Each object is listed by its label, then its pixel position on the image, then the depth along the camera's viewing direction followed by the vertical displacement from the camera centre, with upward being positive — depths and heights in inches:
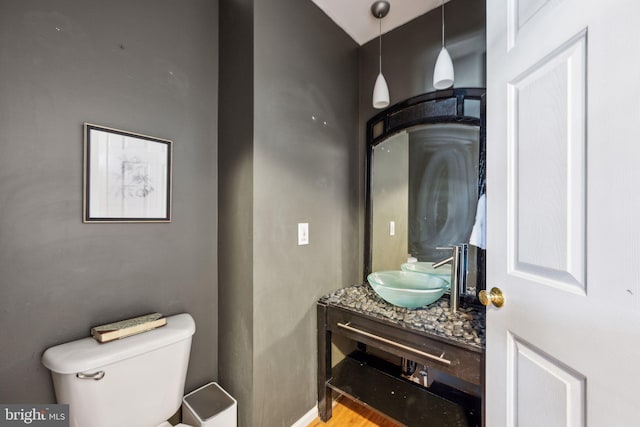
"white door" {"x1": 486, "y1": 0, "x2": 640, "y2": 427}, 18.9 +0.2
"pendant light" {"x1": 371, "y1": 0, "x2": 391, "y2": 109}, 58.6 +31.3
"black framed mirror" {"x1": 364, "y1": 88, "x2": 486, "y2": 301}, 53.3 +8.1
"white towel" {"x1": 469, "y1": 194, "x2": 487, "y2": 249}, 47.5 -2.8
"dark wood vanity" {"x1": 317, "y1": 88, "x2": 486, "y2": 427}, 46.1 -13.9
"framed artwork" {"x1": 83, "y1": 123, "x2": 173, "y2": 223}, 39.9 +6.4
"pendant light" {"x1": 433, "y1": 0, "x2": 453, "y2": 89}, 50.6 +29.3
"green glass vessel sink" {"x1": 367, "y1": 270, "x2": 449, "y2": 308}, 49.3 -16.2
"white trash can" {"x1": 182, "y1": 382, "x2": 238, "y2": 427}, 45.6 -37.7
